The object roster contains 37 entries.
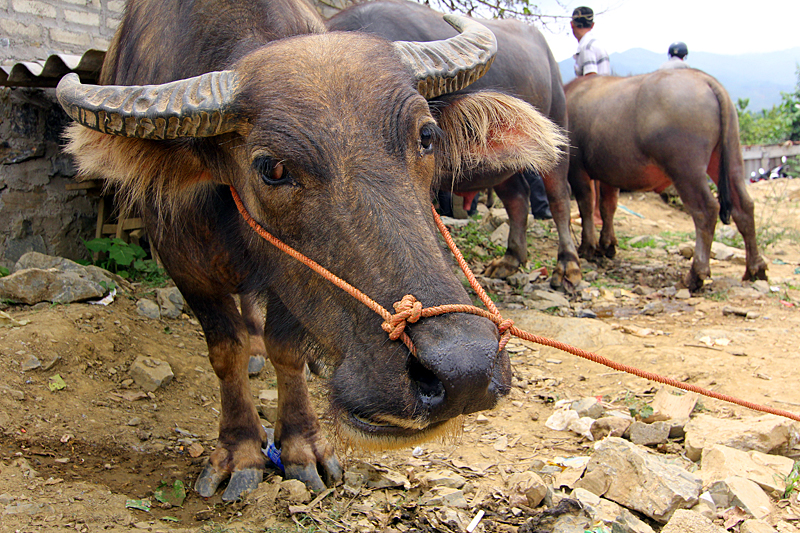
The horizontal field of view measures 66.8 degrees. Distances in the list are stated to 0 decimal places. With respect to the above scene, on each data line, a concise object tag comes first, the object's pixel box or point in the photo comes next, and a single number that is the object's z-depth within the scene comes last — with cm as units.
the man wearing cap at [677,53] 788
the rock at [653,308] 534
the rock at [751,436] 274
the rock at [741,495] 229
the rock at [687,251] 731
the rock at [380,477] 260
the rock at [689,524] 198
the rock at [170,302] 439
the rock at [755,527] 210
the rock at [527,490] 231
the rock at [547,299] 542
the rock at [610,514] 203
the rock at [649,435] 288
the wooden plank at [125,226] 507
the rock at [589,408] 325
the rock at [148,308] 425
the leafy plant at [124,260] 479
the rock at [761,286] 581
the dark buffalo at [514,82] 438
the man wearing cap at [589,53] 816
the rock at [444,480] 258
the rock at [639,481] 224
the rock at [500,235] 753
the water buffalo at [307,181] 170
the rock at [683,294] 577
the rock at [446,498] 240
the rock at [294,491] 251
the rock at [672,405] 314
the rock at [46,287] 385
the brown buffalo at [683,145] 596
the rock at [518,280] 605
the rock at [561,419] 322
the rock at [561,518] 207
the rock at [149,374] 345
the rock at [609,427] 298
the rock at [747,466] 248
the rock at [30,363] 316
